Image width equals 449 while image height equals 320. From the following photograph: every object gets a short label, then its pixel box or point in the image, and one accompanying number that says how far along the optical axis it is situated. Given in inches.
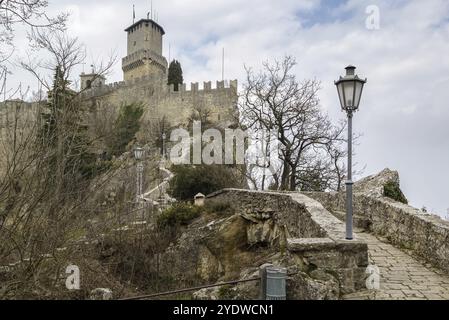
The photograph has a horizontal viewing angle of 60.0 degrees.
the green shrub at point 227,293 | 210.9
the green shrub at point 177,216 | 638.5
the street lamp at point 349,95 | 236.8
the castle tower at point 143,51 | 2000.5
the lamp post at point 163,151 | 1262.4
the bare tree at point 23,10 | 244.1
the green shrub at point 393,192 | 412.8
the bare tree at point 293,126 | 794.2
